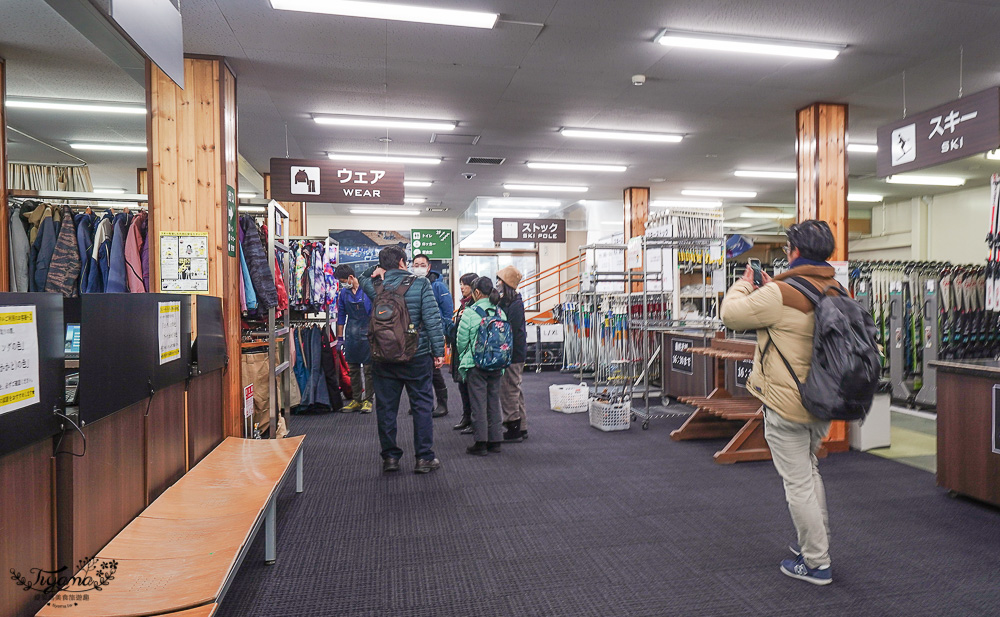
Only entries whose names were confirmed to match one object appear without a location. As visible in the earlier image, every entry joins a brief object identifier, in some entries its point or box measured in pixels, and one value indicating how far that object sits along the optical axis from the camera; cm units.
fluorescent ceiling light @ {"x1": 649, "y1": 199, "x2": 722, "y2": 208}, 1221
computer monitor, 266
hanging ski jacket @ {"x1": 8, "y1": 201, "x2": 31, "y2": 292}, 437
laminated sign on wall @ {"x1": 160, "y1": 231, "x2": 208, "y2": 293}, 443
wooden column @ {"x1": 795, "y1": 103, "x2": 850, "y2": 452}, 554
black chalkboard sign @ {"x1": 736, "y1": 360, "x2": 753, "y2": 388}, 579
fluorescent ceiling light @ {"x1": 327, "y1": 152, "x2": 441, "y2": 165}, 778
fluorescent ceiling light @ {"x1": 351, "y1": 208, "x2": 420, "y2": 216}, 1303
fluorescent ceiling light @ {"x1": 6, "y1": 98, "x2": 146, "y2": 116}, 565
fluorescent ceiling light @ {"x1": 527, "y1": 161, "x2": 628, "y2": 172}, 852
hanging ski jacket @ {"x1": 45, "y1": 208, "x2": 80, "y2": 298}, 423
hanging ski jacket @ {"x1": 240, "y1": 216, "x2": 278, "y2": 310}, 470
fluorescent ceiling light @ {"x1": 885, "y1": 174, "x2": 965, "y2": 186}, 989
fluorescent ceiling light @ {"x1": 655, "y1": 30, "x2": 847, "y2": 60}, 432
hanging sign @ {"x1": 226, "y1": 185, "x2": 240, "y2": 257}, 463
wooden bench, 177
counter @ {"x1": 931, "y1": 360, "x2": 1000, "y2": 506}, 362
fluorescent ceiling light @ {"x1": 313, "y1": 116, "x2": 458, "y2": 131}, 621
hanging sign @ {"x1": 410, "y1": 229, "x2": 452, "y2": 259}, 1214
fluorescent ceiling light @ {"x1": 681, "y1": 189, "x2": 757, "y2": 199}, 1093
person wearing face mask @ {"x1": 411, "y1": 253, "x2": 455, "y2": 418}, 561
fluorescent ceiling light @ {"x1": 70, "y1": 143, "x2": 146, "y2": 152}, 724
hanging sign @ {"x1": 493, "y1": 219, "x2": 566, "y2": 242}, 1133
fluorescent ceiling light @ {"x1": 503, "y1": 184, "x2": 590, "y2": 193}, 1015
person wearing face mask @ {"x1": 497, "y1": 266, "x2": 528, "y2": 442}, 537
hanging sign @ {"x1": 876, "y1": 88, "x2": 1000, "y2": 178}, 403
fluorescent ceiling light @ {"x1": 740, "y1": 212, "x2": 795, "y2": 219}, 1319
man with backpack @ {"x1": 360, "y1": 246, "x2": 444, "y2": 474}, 418
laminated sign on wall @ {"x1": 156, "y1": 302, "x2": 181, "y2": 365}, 270
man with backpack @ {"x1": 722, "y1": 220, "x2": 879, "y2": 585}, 255
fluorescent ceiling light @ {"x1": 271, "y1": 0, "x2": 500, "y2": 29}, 379
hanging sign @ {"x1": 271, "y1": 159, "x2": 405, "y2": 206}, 601
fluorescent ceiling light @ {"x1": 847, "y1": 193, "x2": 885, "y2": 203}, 1147
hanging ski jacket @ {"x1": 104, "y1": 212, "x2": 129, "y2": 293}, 427
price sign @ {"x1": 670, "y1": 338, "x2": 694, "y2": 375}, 705
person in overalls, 609
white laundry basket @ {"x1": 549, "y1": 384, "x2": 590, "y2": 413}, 697
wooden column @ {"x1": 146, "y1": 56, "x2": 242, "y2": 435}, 446
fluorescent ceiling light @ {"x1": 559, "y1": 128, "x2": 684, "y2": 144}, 686
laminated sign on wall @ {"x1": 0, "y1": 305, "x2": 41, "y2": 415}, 161
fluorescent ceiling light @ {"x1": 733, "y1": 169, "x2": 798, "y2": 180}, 925
